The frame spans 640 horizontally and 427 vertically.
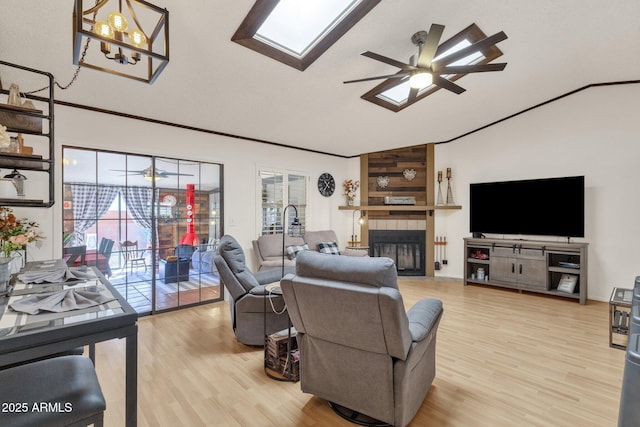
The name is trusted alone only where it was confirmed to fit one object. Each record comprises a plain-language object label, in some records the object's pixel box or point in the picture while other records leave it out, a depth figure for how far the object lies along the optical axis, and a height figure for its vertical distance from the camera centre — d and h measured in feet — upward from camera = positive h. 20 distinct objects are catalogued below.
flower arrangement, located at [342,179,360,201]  21.97 +1.83
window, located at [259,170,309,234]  17.65 +1.01
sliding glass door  11.89 -0.42
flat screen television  15.07 +0.41
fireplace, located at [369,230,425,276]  20.47 -2.33
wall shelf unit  6.41 +1.76
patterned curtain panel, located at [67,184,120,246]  11.69 +0.28
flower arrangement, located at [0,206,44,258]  6.48 -0.54
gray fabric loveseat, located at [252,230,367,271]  15.84 -1.93
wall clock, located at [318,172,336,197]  20.97 +2.02
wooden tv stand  14.79 -2.67
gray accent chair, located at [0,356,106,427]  3.46 -2.28
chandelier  4.78 +3.07
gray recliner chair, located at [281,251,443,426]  5.57 -2.46
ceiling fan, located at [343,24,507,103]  8.20 +4.41
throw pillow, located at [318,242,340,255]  18.49 -2.12
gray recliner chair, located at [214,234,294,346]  9.69 -2.76
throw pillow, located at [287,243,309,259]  17.01 -2.07
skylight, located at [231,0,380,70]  8.06 +5.39
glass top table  3.56 -1.49
